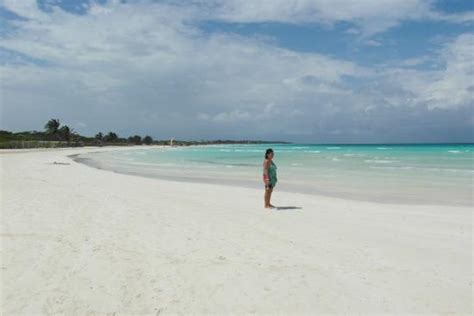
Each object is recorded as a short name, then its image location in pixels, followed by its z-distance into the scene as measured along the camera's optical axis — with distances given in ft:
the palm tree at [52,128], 341.90
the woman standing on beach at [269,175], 37.40
